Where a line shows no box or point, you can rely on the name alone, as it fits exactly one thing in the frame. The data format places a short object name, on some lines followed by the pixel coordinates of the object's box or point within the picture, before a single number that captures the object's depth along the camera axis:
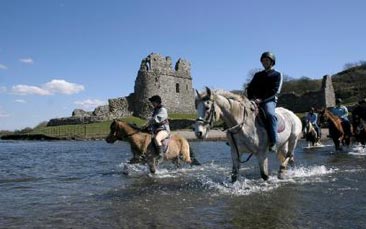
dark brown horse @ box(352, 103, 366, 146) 21.11
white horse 9.05
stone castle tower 66.38
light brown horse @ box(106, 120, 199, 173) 13.25
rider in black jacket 9.89
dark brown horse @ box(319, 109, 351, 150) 21.00
